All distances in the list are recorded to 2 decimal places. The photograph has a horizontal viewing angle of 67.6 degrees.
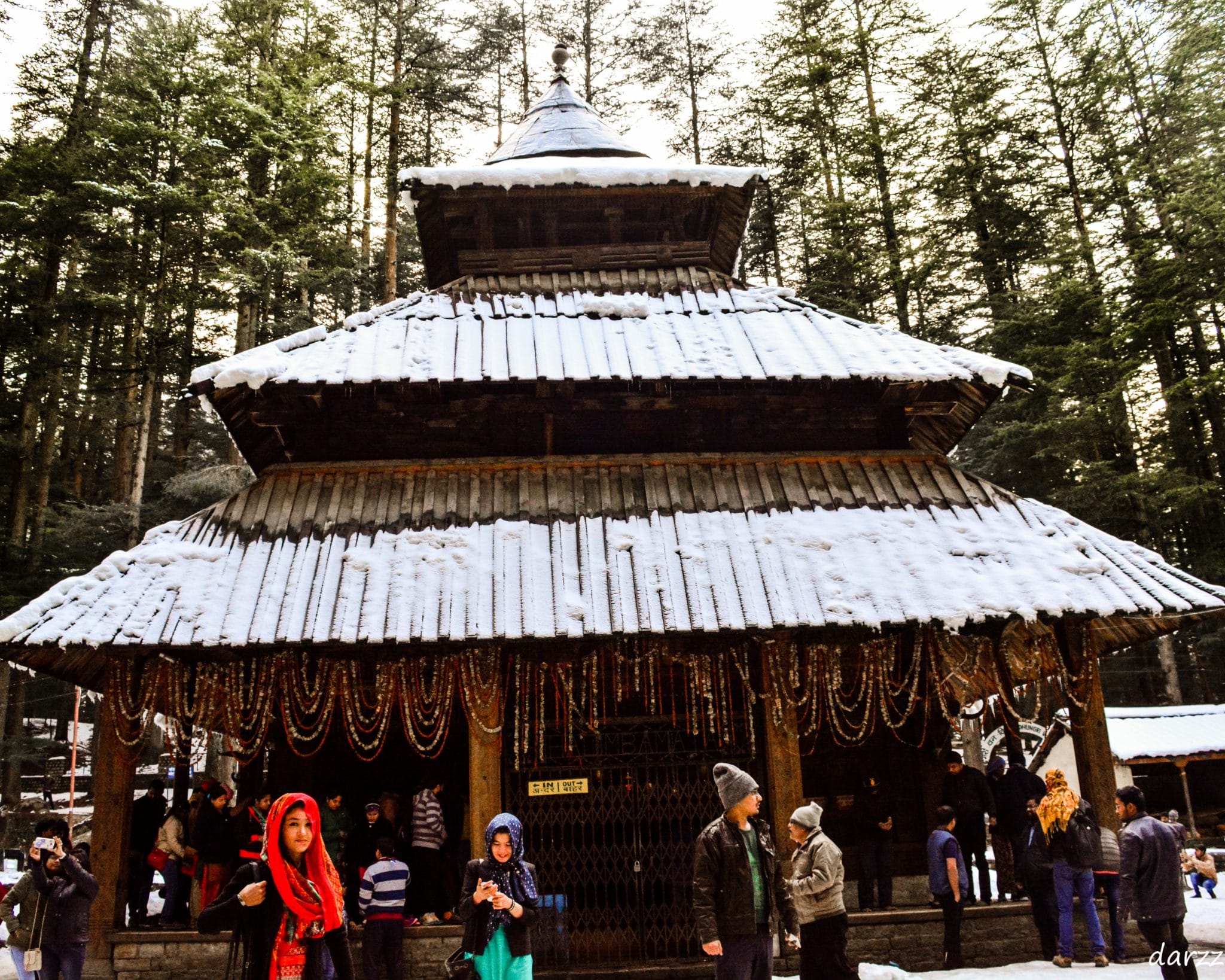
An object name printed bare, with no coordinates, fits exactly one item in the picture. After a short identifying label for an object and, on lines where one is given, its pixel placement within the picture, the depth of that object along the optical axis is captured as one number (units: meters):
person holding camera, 7.87
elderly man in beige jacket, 6.45
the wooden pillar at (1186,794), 21.35
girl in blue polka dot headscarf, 6.20
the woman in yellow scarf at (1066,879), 9.22
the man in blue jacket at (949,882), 9.32
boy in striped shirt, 8.61
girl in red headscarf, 4.51
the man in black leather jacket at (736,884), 5.97
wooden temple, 9.38
